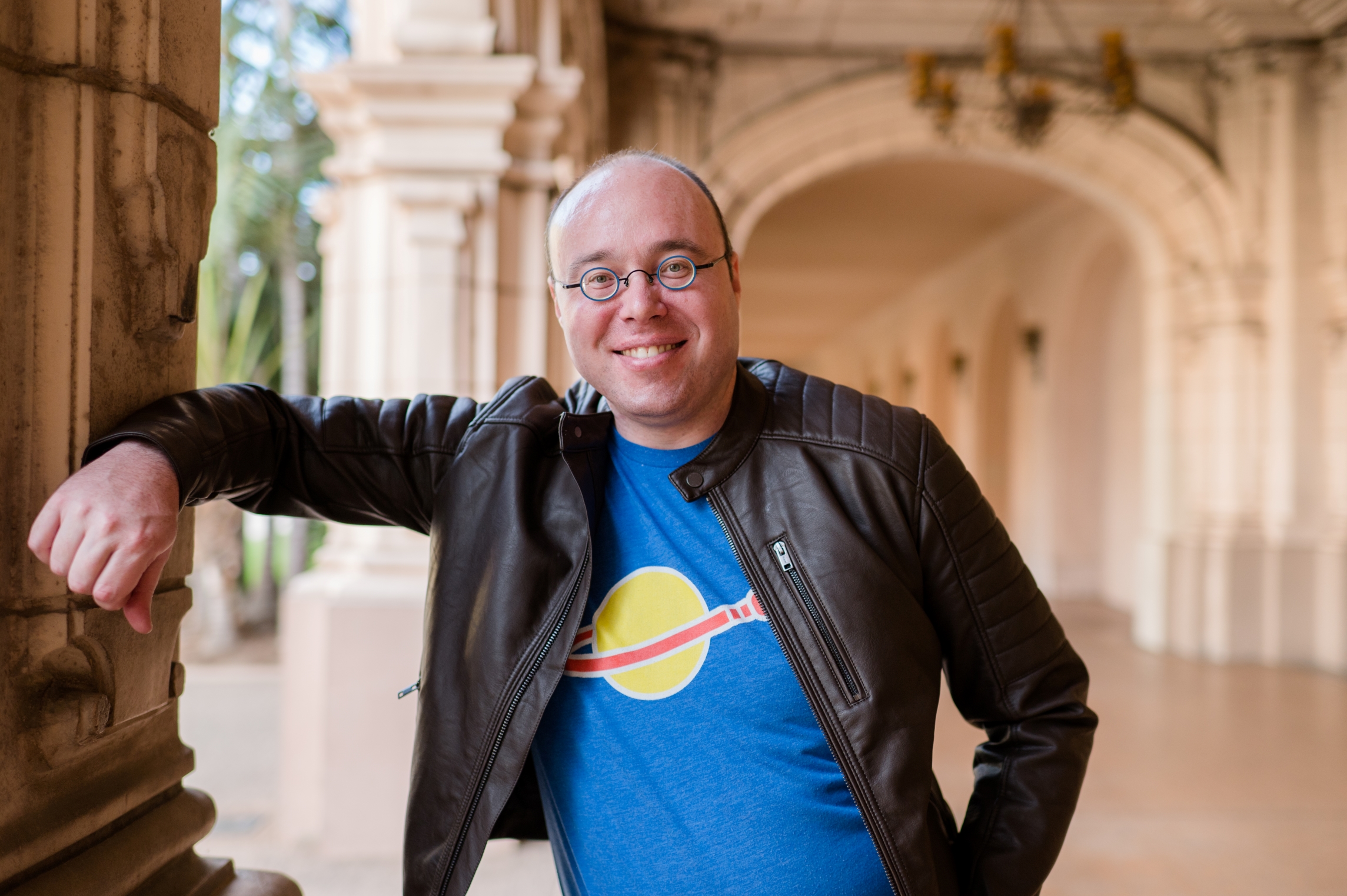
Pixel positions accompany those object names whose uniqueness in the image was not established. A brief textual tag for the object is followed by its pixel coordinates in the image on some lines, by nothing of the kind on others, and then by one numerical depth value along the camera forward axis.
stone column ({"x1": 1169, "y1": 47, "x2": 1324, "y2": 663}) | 6.79
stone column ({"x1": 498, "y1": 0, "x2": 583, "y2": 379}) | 3.25
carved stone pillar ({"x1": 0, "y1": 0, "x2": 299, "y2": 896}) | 0.87
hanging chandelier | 4.98
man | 1.16
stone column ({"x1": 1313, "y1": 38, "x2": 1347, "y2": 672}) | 6.52
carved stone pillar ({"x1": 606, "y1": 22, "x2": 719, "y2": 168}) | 6.79
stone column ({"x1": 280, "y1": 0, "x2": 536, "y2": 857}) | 3.02
